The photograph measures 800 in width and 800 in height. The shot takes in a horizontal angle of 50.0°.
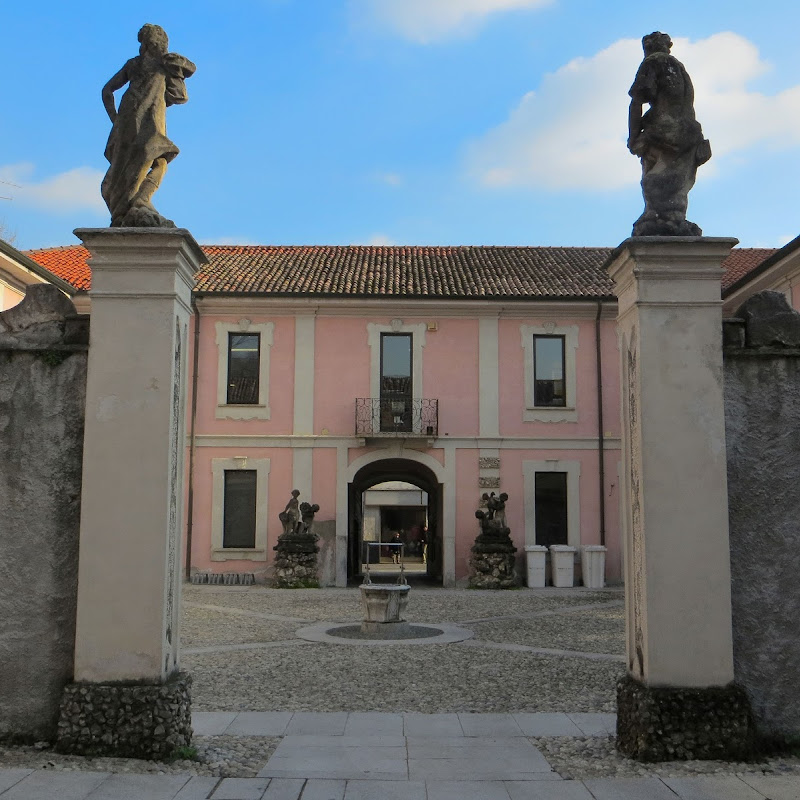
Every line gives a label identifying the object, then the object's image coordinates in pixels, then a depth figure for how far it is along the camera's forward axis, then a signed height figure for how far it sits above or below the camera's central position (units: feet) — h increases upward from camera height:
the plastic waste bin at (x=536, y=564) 65.31 -4.33
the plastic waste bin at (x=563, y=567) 65.21 -4.53
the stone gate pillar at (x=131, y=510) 16.80 -0.13
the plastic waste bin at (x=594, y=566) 65.16 -4.42
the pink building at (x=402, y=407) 67.36 +7.88
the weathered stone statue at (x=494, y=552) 63.98 -3.40
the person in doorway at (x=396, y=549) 113.21 -5.98
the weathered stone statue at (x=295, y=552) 63.16 -3.46
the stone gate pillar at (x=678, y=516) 16.98 -0.16
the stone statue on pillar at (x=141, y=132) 18.54 +8.05
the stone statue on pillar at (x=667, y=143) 18.52 +7.88
